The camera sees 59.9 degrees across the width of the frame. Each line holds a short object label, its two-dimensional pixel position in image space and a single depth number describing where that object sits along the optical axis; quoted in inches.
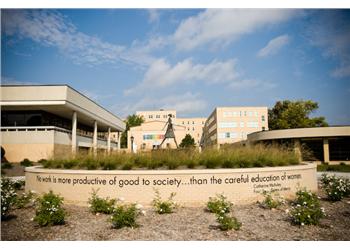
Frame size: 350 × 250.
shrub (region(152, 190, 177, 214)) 289.9
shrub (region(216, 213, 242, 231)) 233.0
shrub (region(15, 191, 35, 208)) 321.1
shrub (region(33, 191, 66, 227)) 248.4
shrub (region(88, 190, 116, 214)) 294.7
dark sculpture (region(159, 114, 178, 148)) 615.4
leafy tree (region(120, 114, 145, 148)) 3474.9
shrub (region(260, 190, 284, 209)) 311.2
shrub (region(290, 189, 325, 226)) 249.4
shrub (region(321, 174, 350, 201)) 351.6
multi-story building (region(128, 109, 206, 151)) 2556.6
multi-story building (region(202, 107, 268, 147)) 2384.4
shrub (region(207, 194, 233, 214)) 269.4
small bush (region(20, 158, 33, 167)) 805.2
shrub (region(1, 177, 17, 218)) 279.1
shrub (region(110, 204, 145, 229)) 241.3
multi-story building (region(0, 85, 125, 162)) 876.6
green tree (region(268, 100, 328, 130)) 1940.2
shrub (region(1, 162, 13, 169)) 751.7
